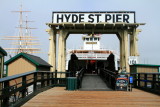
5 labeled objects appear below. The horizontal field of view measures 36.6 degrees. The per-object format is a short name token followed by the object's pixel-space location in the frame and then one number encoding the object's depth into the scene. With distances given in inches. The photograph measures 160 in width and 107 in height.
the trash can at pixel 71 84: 561.9
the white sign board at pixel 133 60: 887.1
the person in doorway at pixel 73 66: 746.2
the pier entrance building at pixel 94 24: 926.4
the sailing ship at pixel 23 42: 3968.5
